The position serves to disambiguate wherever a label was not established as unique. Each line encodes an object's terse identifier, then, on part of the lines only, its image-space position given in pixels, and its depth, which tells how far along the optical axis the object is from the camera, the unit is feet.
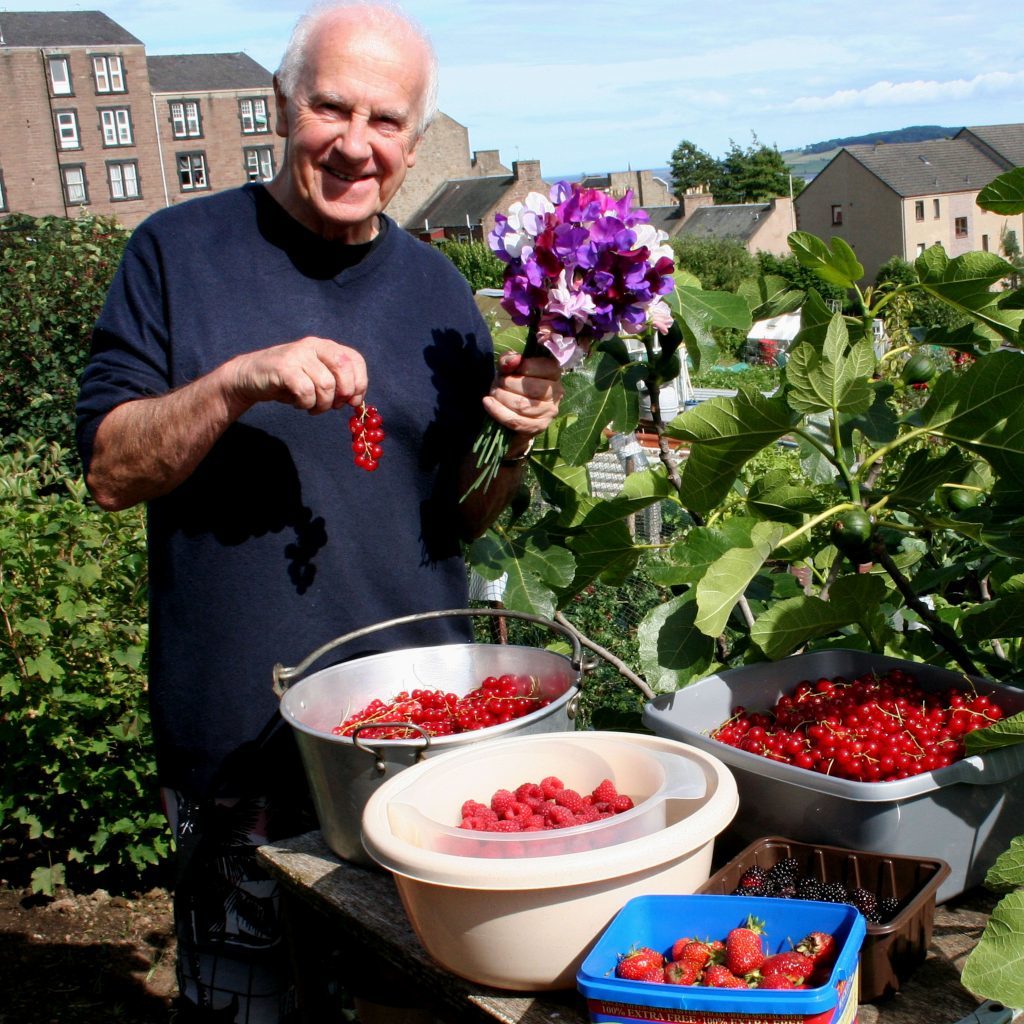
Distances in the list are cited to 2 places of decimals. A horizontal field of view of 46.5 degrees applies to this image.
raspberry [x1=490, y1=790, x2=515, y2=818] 4.11
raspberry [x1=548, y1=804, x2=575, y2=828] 3.91
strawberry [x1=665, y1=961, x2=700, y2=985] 3.34
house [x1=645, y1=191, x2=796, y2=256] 178.70
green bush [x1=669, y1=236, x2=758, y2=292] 141.79
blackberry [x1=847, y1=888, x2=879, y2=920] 3.77
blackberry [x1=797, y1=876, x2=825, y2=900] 3.79
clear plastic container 3.65
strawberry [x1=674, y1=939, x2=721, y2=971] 3.42
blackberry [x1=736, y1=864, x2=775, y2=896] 3.91
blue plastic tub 3.08
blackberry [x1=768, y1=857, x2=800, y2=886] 3.94
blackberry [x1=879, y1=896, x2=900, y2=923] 3.77
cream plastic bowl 3.53
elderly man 5.59
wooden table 3.71
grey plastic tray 3.99
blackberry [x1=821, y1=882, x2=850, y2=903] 3.77
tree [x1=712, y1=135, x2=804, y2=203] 237.04
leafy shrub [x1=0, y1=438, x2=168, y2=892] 11.53
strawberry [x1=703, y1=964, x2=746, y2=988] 3.25
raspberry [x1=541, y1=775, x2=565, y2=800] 4.19
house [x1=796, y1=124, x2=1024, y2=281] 187.62
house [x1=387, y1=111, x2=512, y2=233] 186.39
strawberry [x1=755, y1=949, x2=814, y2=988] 3.26
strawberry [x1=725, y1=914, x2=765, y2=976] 3.34
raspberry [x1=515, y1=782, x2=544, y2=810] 4.15
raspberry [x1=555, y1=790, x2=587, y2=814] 4.05
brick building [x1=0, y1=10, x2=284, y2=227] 152.56
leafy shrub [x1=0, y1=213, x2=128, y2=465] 24.02
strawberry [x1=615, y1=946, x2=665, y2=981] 3.38
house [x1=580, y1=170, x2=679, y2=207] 200.08
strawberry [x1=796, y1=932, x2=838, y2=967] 3.37
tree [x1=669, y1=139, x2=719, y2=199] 258.16
